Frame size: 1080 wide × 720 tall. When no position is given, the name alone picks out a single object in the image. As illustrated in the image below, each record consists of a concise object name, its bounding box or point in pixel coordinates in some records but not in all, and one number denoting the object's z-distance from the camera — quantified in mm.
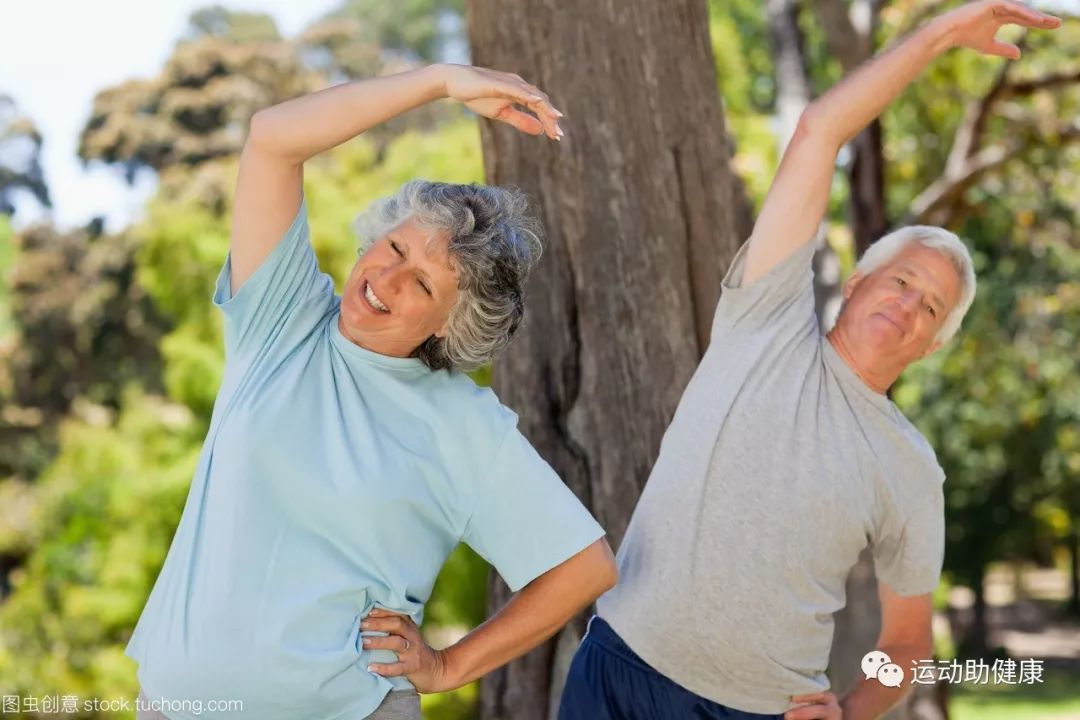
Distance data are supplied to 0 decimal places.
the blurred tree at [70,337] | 21922
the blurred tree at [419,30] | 50000
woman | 2350
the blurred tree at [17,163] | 25312
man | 2592
